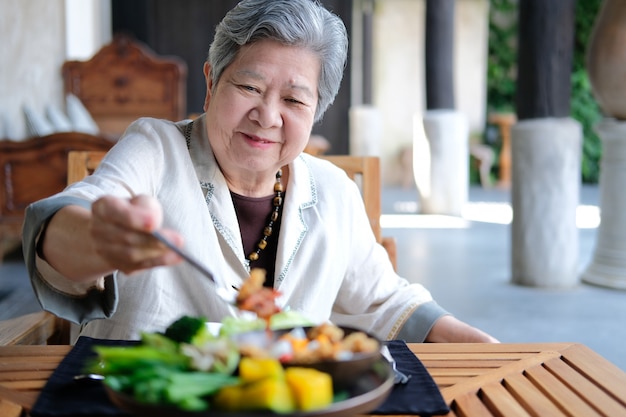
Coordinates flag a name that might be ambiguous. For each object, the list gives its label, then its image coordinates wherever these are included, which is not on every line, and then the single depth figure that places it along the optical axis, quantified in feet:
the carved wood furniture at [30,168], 16.26
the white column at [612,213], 16.37
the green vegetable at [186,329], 3.26
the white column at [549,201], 16.03
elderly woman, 4.90
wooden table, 3.51
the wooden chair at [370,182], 6.94
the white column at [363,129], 39.70
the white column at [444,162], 28.81
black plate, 2.64
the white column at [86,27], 29.09
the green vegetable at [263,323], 3.33
